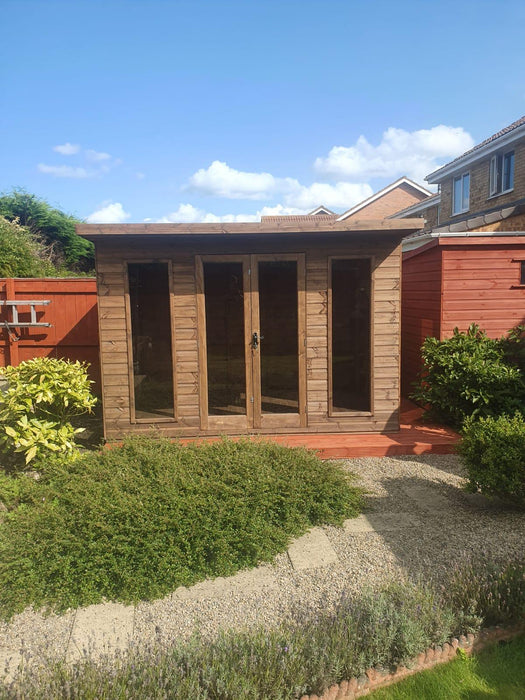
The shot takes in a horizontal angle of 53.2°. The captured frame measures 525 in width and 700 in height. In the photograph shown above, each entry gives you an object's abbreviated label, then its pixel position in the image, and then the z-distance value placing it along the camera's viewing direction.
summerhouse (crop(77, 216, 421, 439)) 6.52
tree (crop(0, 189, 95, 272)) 18.92
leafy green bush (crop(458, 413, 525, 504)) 4.38
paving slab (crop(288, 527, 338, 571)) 3.90
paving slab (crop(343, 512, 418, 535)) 4.41
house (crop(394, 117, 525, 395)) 7.61
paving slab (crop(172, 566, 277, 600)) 3.54
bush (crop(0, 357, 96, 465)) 5.59
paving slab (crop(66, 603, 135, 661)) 2.97
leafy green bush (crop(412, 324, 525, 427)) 6.57
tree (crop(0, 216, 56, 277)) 13.07
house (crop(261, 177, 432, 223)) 33.78
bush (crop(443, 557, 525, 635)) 3.04
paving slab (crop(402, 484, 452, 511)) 4.86
